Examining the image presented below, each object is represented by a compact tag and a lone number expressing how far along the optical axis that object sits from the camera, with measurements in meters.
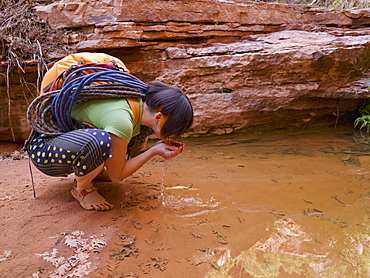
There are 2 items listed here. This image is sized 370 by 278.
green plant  4.14
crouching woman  1.62
